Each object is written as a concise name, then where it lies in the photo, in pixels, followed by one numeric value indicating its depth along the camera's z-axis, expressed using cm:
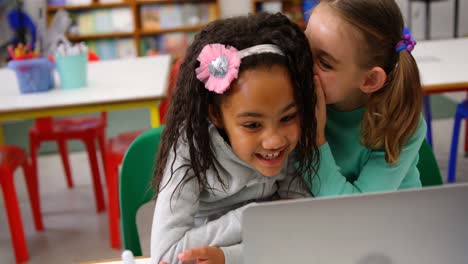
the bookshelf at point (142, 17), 551
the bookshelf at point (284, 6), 562
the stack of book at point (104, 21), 552
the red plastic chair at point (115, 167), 240
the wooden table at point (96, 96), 215
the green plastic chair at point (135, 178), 138
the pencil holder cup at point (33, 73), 229
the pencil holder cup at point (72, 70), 234
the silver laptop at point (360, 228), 66
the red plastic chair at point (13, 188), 239
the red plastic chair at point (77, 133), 288
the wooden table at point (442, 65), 214
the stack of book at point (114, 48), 561
